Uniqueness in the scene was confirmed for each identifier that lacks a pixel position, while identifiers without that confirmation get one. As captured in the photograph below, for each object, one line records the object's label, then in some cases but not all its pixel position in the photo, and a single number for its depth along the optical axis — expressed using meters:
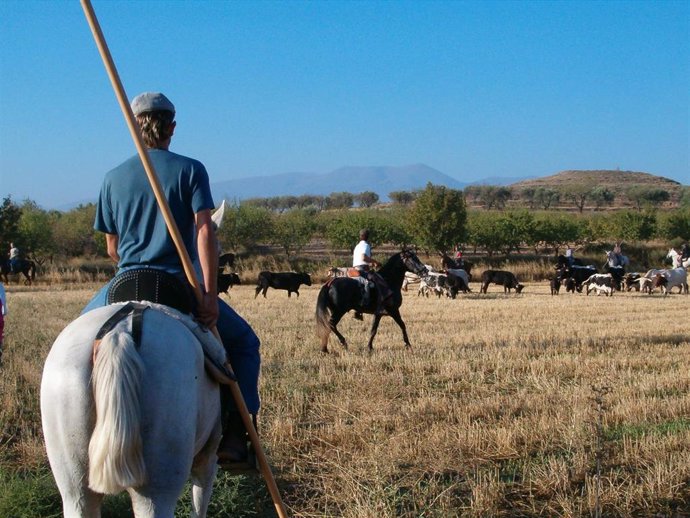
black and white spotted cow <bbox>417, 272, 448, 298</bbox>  30.14
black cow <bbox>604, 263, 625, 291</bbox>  33.44
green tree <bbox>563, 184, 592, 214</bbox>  130.59
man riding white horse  3.90
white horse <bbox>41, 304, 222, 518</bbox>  3.02
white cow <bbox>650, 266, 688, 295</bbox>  31.81
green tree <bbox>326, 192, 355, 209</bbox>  146.88
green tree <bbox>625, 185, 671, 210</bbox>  127.50
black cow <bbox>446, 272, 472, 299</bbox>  29.61
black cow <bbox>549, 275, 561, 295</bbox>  32.31
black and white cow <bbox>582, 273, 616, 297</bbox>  31.19
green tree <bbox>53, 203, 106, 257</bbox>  56.80
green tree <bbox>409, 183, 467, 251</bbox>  58.66
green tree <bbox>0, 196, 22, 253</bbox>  47.50
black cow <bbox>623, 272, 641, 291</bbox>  33.51
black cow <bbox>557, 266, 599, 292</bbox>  33.09
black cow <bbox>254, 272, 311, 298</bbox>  30.14
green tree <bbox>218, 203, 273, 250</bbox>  61.12
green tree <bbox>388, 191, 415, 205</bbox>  135.75
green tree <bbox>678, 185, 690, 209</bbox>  105.25
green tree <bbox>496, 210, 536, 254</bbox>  61.22
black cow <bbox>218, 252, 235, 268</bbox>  19.88
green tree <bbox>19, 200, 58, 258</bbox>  52.25
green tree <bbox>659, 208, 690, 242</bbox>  67.81
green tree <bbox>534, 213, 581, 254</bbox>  63.12
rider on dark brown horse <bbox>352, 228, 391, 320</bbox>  14.10
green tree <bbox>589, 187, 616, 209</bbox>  132.75
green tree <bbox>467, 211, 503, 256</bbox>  61.38
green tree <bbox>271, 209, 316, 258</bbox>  63.25
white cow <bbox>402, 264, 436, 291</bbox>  35.81
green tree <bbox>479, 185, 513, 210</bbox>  136.00
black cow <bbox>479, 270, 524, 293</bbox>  33.88
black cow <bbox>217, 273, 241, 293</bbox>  24.37
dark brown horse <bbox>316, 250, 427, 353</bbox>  13.13
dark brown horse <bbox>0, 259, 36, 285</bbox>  36.78
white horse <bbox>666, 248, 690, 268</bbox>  33.81
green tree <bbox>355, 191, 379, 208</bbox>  155.62
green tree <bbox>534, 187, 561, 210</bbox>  134.91
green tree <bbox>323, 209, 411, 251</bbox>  60.09
